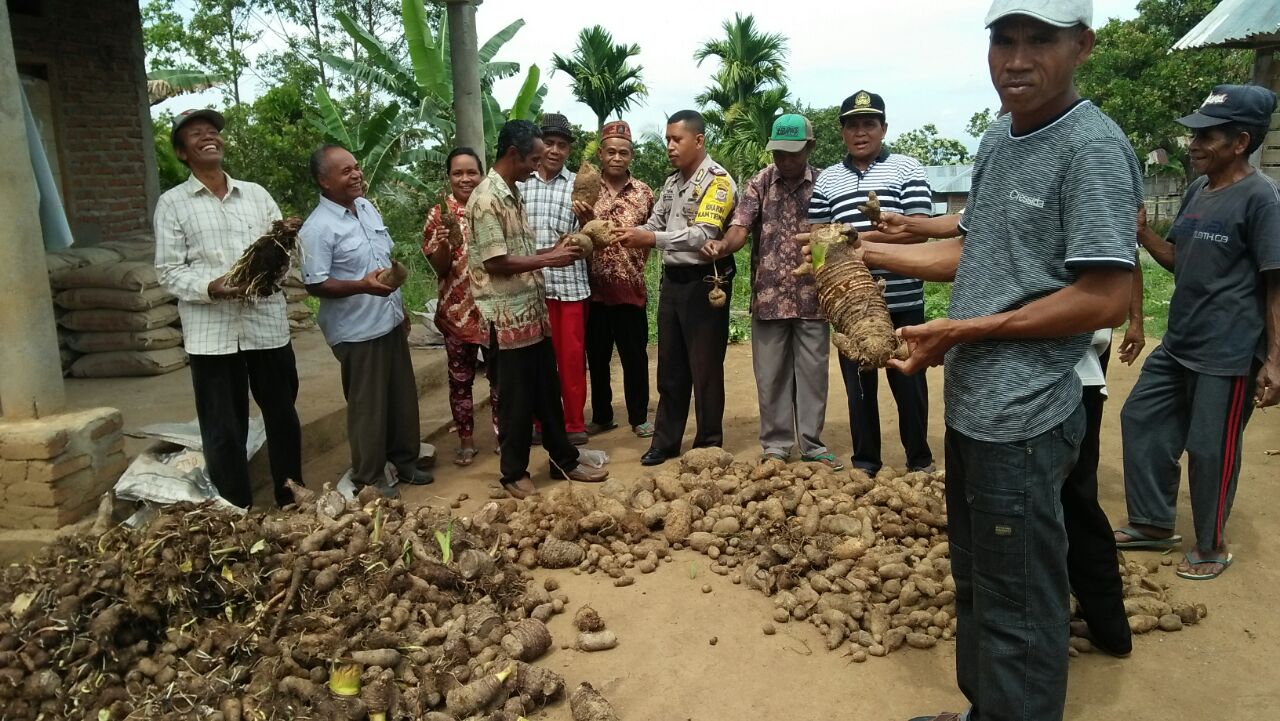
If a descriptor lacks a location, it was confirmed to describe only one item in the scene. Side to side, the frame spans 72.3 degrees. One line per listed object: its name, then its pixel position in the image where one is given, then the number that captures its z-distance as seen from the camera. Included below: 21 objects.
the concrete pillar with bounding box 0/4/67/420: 3.92
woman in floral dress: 5.55
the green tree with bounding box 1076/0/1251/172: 20.72
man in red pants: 5.82
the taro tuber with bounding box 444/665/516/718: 2.99
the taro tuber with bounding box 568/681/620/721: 2.96
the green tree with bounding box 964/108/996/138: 38.88
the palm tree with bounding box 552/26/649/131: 22.42
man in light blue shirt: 4.77
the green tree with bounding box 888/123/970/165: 43.12
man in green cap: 5.16
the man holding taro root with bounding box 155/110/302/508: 4.23
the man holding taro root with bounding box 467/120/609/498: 4.75
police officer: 5.34
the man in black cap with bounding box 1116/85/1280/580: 3.80
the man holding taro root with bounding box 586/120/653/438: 5.98
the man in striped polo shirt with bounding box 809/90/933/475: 4.82
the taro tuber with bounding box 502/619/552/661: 3.31
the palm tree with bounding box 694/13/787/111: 23.69
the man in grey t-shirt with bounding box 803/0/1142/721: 2.09
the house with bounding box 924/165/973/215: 36.94
